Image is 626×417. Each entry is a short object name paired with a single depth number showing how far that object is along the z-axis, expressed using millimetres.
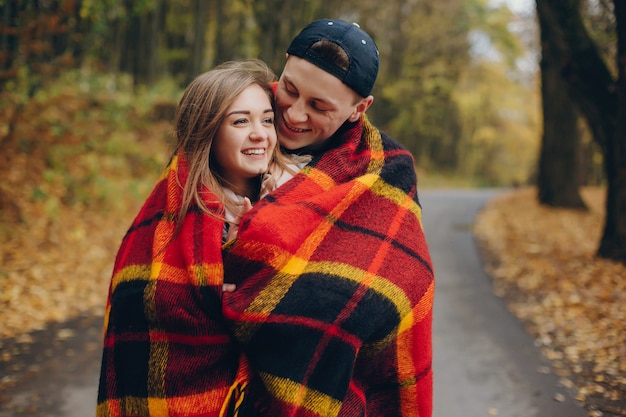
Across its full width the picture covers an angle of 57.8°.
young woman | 1843
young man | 1783
